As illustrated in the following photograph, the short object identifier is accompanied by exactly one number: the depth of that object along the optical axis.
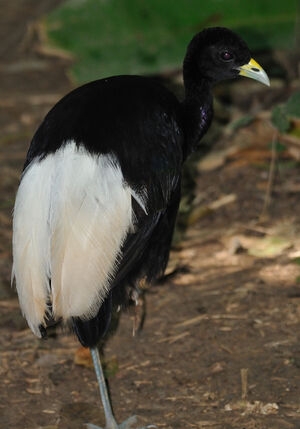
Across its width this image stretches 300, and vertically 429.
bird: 5.65
